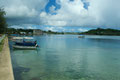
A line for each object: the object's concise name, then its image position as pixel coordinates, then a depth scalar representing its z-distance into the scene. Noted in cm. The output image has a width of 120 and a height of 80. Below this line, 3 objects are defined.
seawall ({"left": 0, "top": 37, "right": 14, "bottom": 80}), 474
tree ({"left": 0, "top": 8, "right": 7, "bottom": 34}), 2159
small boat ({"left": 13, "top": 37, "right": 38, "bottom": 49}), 2098
